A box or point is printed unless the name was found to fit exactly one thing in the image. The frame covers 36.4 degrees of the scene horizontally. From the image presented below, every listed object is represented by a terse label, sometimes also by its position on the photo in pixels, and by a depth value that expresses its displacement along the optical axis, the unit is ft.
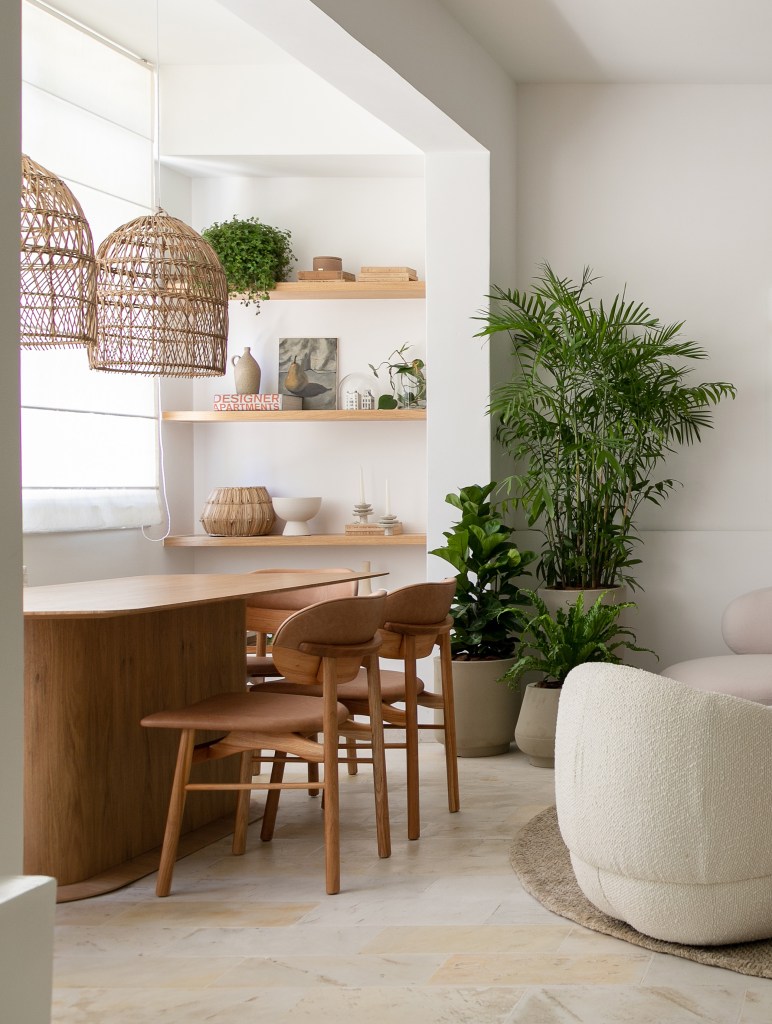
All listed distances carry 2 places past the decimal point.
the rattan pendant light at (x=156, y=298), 13.96
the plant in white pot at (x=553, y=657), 15.88
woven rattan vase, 19.79
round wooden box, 19.69
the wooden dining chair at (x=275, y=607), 14.23
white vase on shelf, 20.29
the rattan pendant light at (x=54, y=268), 12.01
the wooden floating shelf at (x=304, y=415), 19.52
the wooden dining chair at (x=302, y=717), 10.44
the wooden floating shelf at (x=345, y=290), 19.49
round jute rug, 8.74
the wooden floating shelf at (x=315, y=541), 19.58
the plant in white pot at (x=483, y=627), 16.89
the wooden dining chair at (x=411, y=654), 12.51
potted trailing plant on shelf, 19.60
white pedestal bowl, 20.01
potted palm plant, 17.43
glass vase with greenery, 19.95
